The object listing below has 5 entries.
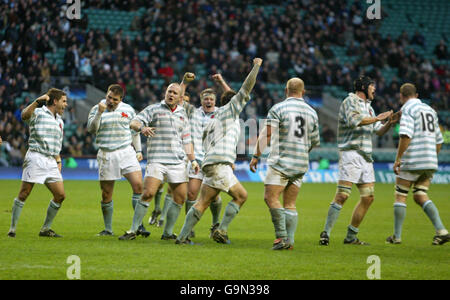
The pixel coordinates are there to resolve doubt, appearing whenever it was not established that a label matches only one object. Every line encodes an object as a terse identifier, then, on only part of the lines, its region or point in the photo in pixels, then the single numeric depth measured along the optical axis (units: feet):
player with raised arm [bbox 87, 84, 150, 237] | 69.00
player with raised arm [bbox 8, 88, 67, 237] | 65.26
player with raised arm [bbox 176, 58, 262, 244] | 59.62
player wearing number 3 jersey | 59.00
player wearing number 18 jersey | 65.98
